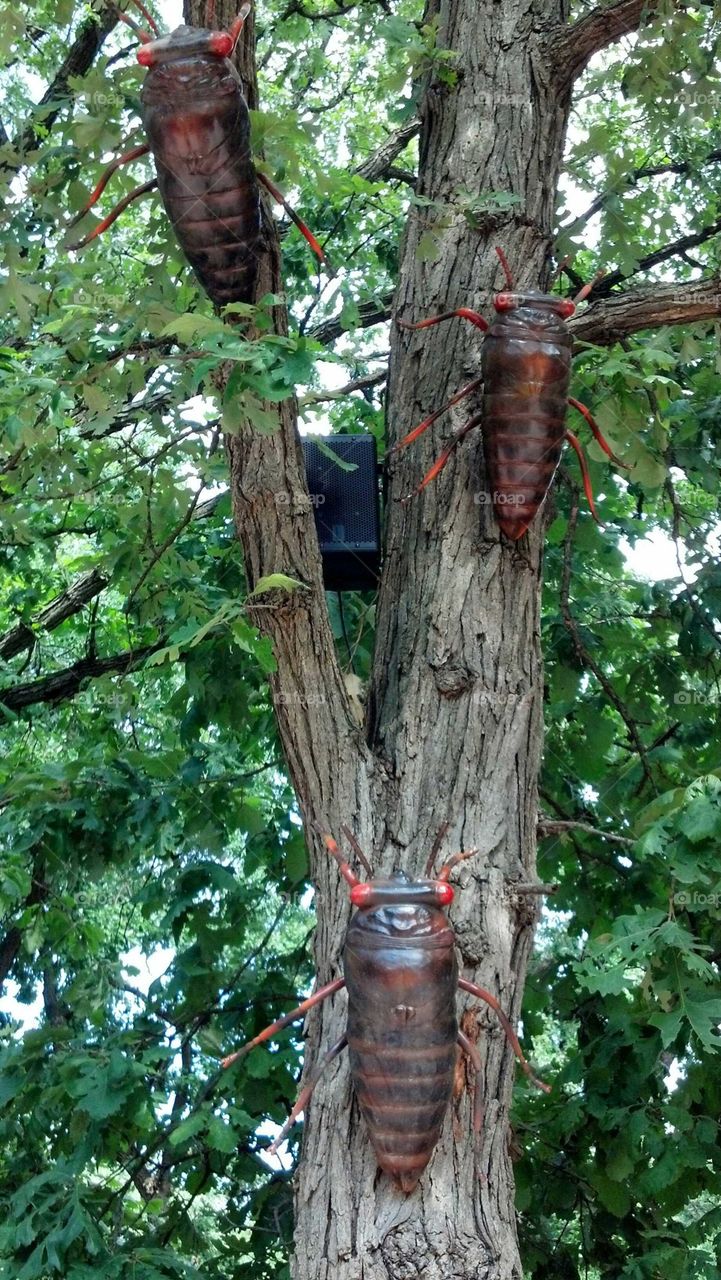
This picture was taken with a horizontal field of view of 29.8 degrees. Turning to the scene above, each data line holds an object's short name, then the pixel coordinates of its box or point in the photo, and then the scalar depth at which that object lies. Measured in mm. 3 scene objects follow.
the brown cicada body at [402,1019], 2535
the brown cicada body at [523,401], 3178
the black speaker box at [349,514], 3770
